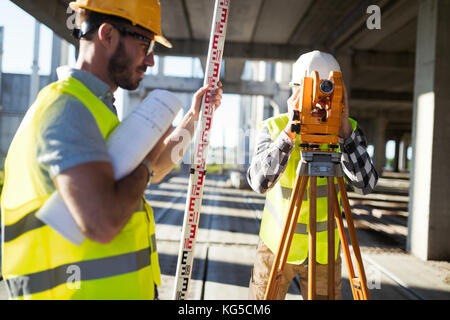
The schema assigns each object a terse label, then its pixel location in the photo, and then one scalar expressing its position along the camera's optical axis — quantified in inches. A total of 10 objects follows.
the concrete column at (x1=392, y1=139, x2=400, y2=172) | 1862.5
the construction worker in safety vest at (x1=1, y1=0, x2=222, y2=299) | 41.1
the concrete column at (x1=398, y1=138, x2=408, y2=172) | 2546.5
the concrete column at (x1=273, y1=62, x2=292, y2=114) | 815.7
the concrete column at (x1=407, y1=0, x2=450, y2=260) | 223.9
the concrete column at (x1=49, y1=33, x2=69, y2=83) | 512.7
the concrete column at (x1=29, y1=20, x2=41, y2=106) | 524.7
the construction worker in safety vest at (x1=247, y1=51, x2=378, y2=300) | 79.5
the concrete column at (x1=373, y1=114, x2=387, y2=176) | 1200.0
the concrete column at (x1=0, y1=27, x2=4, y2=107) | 397.4
